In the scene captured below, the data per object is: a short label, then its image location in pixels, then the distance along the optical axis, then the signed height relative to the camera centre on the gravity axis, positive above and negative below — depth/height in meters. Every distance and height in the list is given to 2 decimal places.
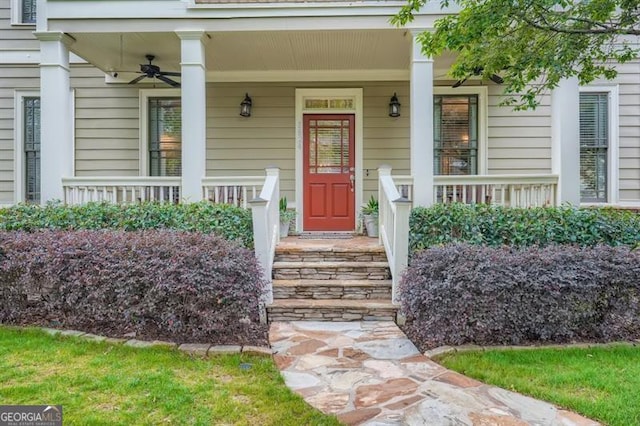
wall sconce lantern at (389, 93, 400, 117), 7.16 +1.68
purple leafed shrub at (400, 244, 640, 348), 3.51 -0.78
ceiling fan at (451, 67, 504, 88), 6.63 +2.01
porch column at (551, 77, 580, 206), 5.41 +0.86
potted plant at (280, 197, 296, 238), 6.46 -0.19
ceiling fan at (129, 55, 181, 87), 6.43 +2.03
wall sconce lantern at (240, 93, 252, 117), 7.16 +1.67
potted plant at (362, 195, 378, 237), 6.39 -0.18
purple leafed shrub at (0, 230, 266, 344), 3.58 -0.71
